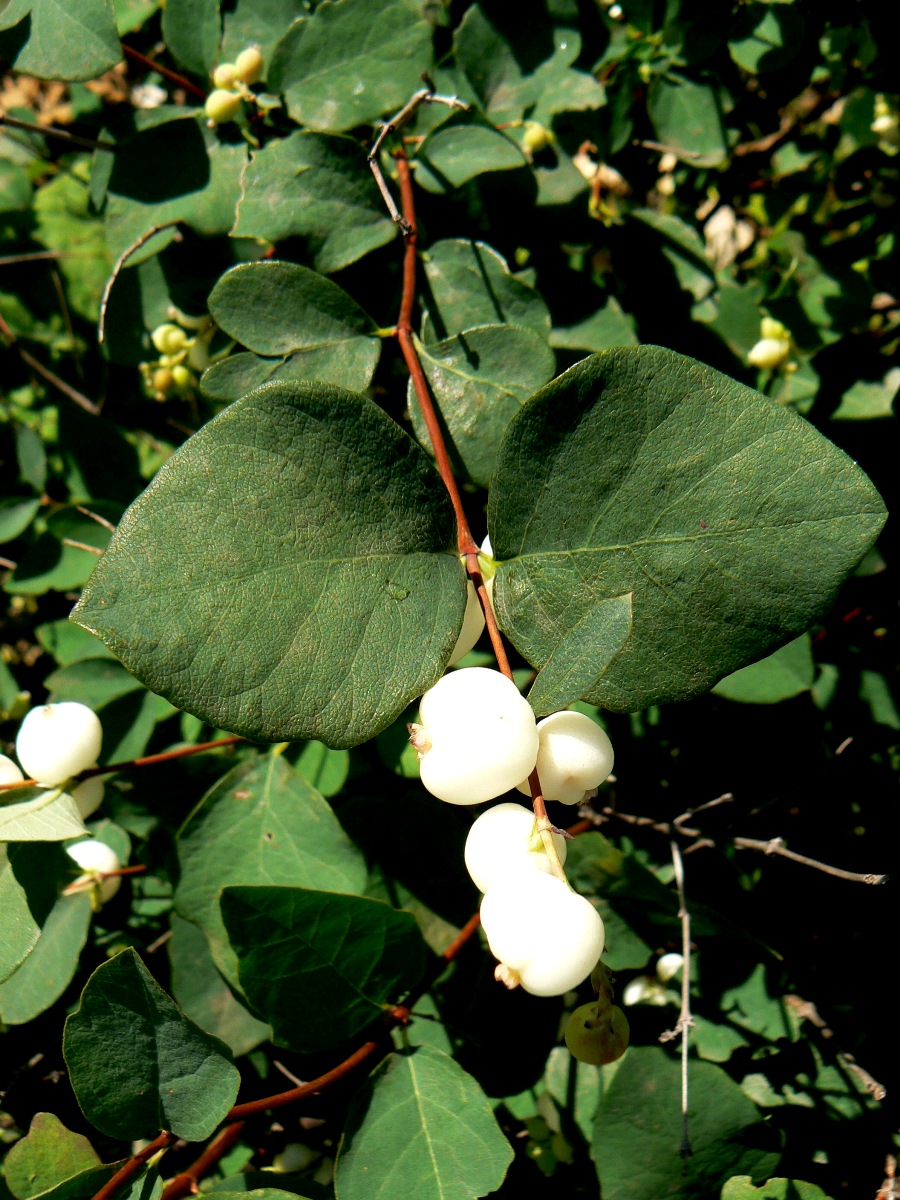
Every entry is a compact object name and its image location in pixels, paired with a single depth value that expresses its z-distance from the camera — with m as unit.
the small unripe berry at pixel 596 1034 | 0.11
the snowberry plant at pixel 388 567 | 0.11
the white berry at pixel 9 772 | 0.15
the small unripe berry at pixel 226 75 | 0.16
